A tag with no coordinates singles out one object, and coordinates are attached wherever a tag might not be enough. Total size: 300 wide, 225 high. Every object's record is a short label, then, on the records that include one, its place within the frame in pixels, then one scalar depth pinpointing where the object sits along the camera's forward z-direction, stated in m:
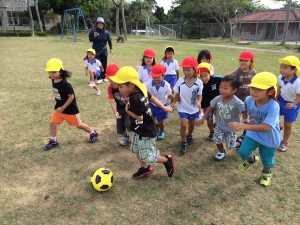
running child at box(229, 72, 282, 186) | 3.00
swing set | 34.80
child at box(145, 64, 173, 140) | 4.23
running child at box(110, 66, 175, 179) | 3.00
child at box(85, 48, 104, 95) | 8.33
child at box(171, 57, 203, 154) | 4.17
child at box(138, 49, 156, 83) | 4.96
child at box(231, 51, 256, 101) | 4.48
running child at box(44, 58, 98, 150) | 4.05
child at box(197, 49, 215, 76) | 5.13
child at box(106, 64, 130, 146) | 4.08
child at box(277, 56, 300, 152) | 3.99
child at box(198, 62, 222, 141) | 4.53
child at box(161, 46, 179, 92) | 5.63
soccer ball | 3.28
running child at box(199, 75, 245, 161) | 3.56
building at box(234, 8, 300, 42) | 35.78
